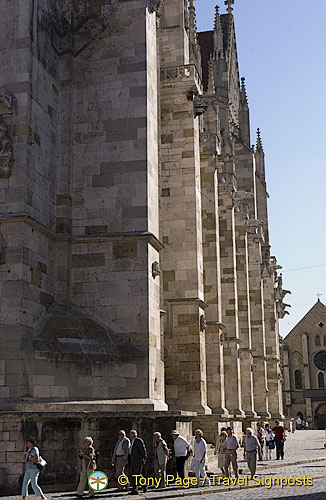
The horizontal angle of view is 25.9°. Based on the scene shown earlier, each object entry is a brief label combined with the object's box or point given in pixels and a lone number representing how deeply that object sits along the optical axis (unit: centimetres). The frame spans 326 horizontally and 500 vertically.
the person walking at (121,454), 1288
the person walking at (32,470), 1107
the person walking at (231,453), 1498
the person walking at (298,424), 6338
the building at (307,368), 7144
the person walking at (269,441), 2270
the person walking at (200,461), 1389
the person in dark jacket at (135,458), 1266
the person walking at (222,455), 1509
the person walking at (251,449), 1534
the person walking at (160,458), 1341
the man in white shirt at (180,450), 1395
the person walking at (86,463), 1181
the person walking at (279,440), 2178
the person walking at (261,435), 2342
